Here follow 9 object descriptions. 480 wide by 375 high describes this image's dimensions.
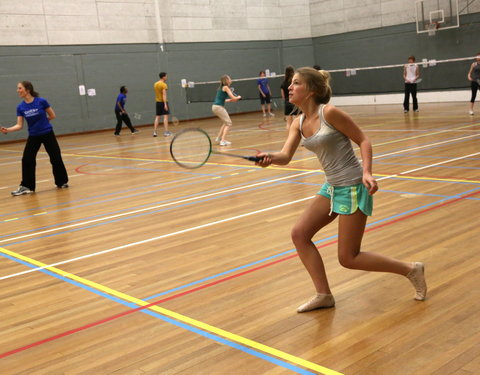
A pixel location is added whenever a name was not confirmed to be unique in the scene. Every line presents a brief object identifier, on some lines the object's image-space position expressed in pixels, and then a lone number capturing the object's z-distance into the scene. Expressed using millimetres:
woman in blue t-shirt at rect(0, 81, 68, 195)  9703
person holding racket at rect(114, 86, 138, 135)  20183
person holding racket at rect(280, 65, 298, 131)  12336
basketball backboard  22922
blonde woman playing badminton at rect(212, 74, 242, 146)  14414
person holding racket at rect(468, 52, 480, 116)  16188
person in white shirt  19031
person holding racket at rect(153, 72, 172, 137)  18312
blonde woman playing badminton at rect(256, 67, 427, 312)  3654
